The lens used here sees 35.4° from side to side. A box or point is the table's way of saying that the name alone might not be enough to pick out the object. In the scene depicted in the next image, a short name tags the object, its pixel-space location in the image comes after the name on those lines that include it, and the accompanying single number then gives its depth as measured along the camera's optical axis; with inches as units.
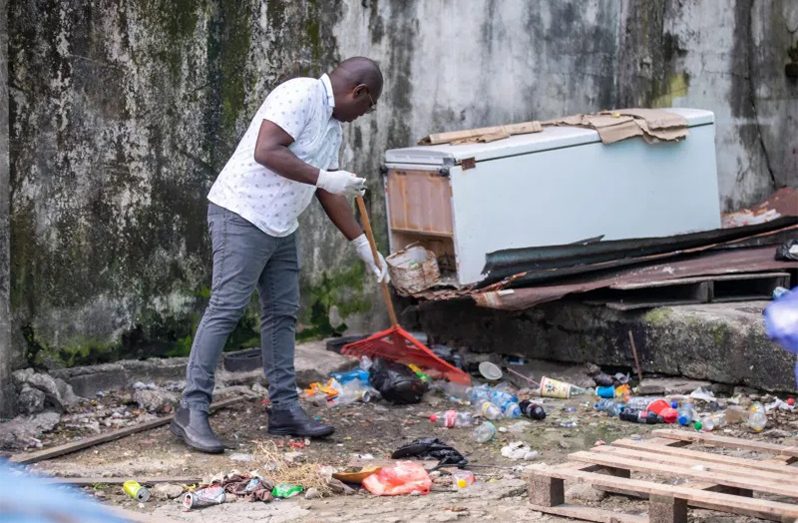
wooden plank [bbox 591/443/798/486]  179.6
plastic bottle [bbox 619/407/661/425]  250.8
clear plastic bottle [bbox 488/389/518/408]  264.1
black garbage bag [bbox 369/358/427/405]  264.4
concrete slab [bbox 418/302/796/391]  263.4
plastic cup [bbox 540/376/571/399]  274.2
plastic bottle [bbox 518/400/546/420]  253.6
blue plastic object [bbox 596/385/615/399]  272.8
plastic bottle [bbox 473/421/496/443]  239.3
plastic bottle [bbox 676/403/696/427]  249.1
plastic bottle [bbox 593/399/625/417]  258.8
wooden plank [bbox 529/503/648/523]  176.9
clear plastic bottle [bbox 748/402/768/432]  242.8
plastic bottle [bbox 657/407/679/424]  249.9
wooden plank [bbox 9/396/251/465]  217.9
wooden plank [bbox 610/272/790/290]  281.1
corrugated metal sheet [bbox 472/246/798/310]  278.5
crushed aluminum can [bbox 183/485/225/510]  195.5
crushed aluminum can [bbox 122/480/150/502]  198.8
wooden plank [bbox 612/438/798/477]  185.8
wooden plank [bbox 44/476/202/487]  204.1
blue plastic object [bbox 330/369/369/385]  276.2
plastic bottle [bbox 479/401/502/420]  256.5
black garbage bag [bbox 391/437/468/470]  221.0
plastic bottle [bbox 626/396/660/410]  261.4
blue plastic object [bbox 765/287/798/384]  157.8
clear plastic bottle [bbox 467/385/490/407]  270.5
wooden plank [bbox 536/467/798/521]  165.2
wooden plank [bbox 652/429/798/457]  195.8
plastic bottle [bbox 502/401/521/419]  257.6
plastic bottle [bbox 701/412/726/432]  245.0
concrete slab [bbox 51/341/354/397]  256.1
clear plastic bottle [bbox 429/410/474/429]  250.5
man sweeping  222.8
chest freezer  283.7
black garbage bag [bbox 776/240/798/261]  291.3
